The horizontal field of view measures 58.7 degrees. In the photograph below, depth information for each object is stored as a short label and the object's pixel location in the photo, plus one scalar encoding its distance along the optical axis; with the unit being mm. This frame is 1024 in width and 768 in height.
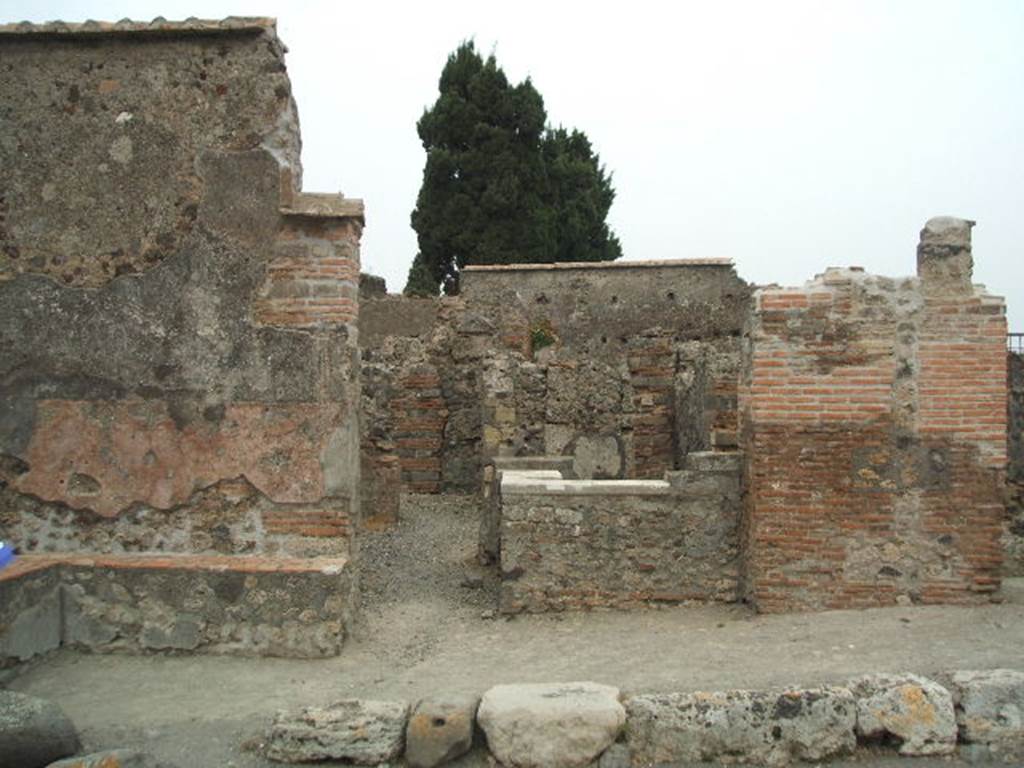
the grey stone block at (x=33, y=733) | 3834
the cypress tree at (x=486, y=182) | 26828
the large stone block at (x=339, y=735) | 4082
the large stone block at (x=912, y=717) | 4137
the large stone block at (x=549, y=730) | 4031
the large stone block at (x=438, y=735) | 4082
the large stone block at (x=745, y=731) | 4117
